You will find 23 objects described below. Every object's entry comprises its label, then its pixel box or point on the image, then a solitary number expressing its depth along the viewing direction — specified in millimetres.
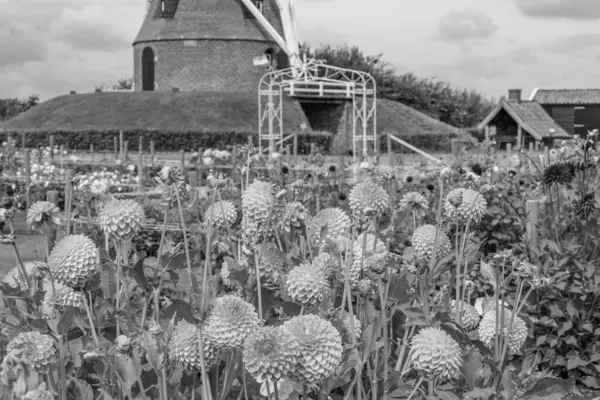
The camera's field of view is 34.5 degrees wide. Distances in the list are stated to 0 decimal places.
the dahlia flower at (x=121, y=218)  2389
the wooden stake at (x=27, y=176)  14970
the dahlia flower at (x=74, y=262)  2293
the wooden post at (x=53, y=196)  7670
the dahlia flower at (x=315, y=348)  1792
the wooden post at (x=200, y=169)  15328
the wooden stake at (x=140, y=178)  13086
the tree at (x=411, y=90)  53062
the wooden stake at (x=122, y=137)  31514
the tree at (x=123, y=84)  54928
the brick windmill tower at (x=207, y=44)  37719
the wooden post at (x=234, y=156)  13745
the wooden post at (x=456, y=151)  11599
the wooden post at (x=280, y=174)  8950
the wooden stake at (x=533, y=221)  6438
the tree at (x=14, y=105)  53062
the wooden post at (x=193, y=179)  12305
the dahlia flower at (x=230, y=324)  1964
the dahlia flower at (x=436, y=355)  2047
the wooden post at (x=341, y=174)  9427
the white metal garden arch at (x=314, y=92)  33125
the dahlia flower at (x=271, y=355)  1744
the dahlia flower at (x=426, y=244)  2992
